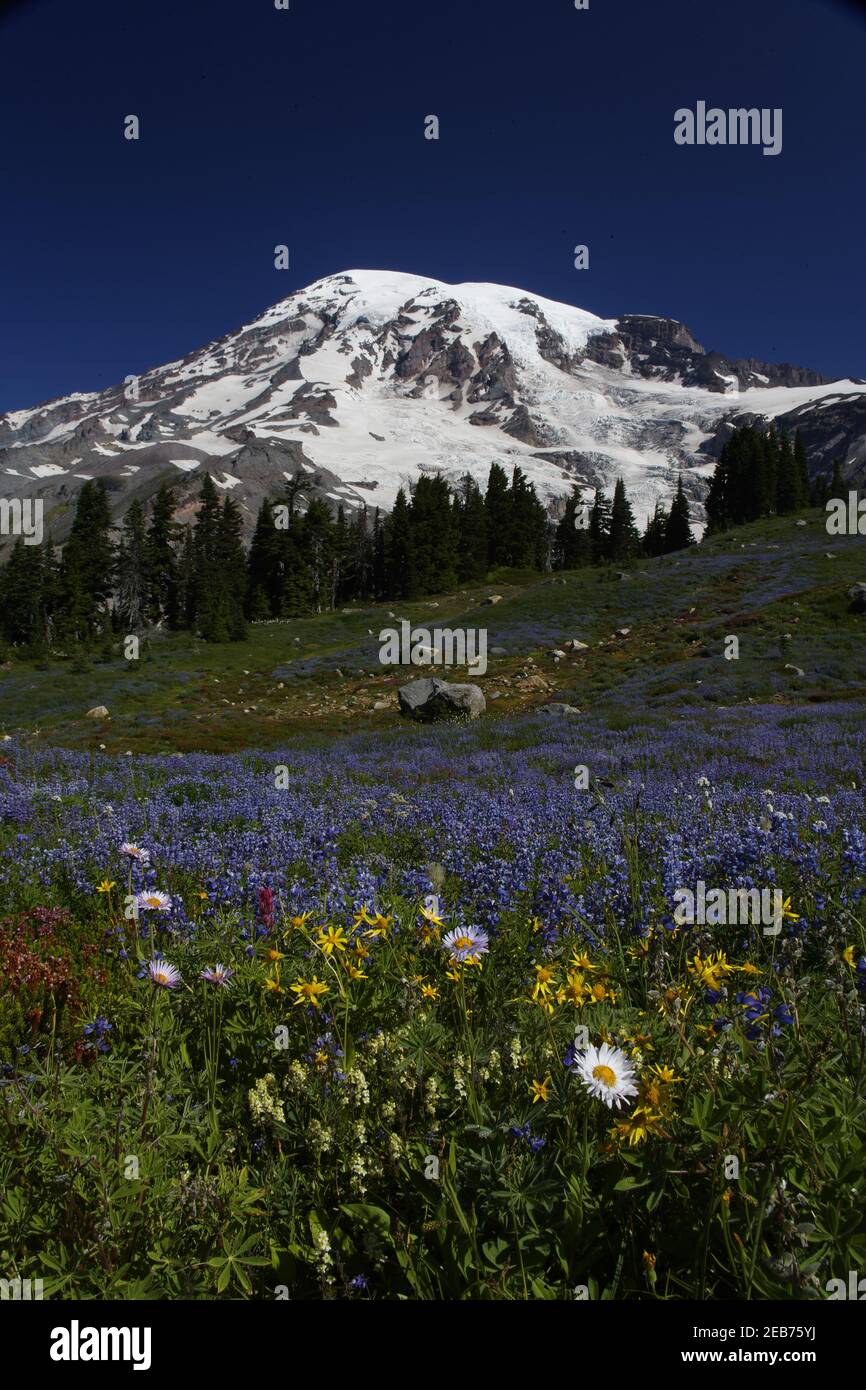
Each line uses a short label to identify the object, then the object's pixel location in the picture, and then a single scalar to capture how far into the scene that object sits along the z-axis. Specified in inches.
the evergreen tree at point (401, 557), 3129.9
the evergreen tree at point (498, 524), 3575.3
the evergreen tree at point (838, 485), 3649.1
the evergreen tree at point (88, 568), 2854.3
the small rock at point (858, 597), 1298.0
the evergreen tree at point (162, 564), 3122.5
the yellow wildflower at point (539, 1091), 93.0
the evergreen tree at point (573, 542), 3644.2
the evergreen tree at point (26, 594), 2753.4
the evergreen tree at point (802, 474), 3538.4
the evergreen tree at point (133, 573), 2746.1
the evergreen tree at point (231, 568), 2412.0
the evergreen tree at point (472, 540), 3405.5
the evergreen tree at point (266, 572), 3105.3
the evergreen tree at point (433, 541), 3206.2
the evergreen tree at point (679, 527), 3732.8
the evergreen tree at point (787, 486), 3486.7
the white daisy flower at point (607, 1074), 78.4
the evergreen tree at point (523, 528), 3560.5
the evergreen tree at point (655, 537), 4050.2
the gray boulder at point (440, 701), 1029.2
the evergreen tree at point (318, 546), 3129.9
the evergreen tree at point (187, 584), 3068.4
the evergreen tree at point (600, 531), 3710.6
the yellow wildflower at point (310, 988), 106.8
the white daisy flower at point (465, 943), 109.3
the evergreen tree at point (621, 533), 3617.1
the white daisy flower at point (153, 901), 140.5
